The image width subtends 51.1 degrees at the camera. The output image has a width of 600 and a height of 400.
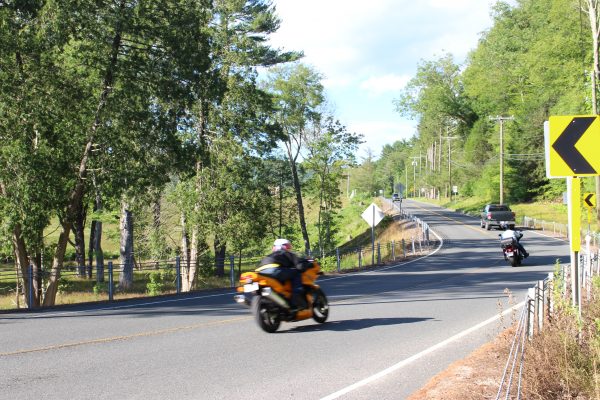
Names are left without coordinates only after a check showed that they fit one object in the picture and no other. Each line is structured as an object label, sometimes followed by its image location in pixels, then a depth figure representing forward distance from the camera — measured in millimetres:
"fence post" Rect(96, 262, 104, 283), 33300
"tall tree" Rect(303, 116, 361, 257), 50562
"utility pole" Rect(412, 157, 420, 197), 155938
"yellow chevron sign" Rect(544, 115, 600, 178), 6992
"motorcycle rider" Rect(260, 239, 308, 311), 10750
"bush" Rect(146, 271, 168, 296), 26875
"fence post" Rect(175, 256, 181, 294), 19411
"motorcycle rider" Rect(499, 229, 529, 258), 26312
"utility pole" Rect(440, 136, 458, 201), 104738
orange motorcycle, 10395
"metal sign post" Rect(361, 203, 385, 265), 29391
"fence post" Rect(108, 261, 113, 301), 16734
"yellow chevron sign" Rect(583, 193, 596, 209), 31977
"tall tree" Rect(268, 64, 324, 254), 49969
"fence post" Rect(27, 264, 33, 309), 15705
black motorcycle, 26281
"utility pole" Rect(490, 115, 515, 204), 65000
